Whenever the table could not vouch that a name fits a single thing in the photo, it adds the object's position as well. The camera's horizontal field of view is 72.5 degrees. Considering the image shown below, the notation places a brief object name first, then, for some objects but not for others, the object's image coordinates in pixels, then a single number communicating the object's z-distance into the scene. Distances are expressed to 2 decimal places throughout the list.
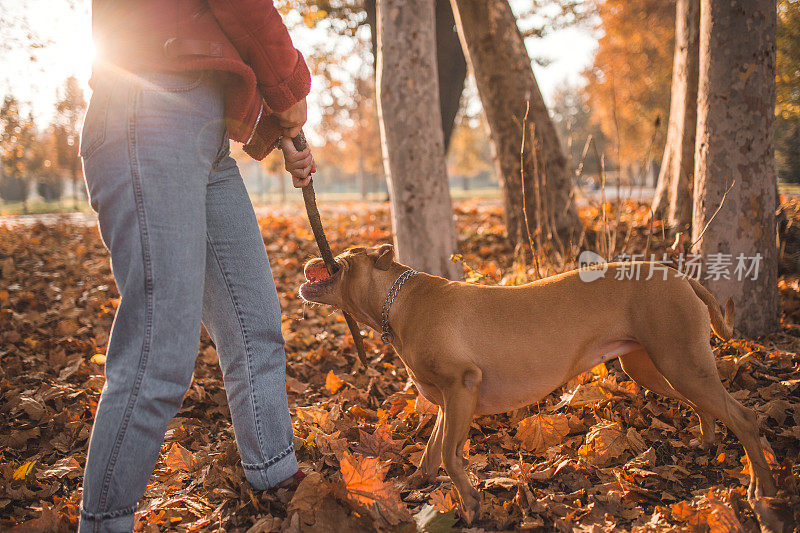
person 1.95
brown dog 2.62
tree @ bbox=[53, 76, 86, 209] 28.44
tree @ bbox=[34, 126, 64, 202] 31.20
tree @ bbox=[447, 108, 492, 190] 37.20
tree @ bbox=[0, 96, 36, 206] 11.77
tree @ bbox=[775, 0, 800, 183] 14.23
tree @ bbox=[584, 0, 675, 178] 20.42
